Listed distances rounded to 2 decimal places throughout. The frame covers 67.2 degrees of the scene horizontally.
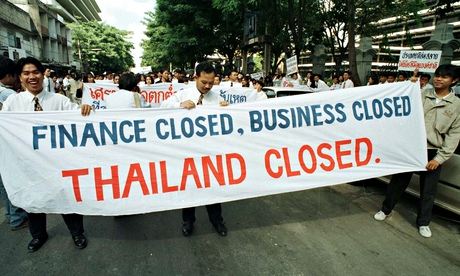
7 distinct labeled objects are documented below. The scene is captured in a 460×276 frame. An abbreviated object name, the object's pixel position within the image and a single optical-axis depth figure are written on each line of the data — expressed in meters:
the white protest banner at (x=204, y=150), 3.06
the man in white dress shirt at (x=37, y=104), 3.18
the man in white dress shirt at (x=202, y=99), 3.48
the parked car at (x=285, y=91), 8.44
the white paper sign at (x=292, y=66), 12.80
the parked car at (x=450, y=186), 3.75
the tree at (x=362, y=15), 10.91
